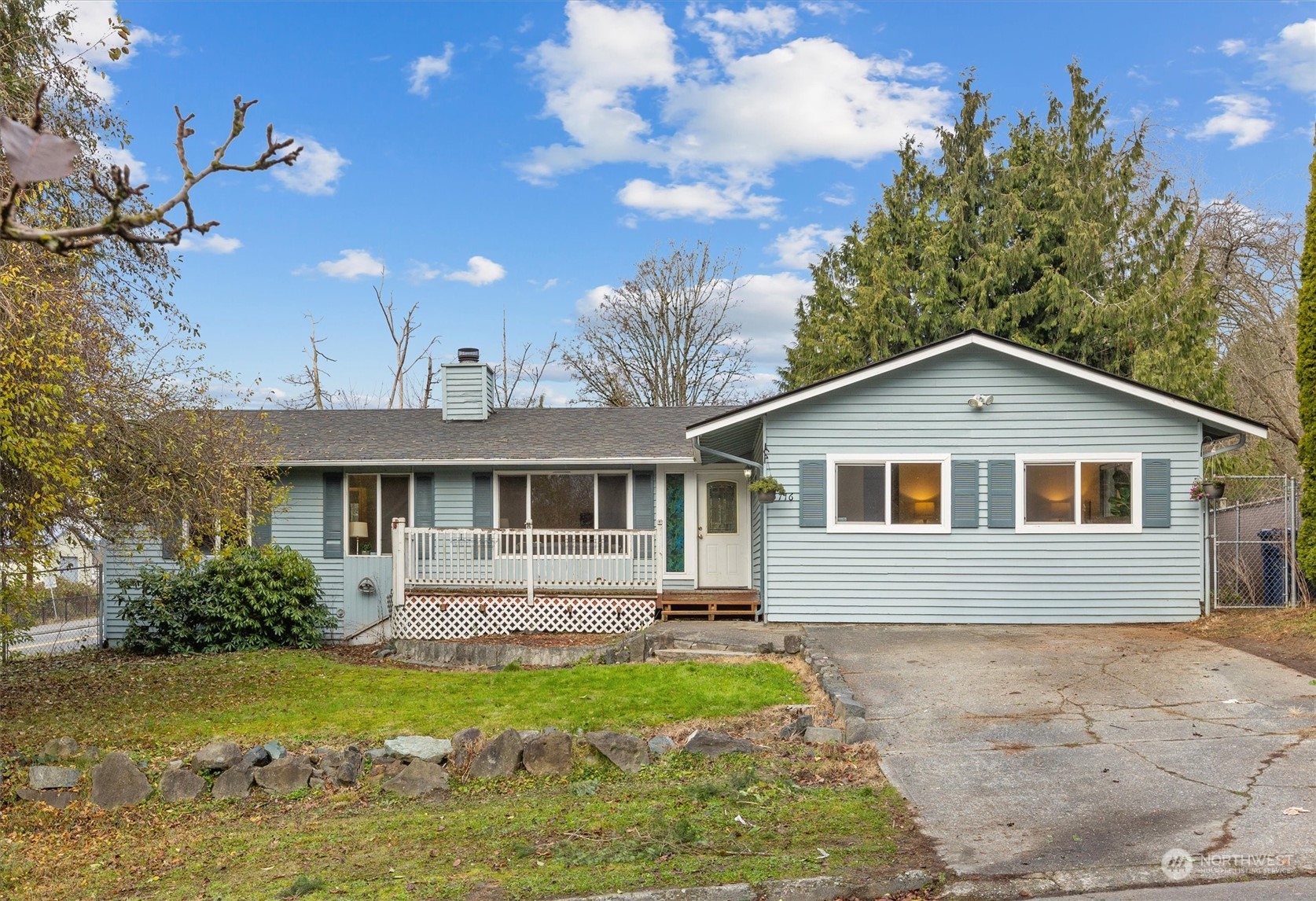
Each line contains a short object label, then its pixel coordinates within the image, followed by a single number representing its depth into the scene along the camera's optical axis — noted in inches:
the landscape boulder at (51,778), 285.9
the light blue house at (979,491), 520.7
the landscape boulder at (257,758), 291.1
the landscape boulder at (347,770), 285.3
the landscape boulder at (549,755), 279.3
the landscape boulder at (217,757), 291.0
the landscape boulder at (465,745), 288.5
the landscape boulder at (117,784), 280.7
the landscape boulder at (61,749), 302.3
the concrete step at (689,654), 455.5
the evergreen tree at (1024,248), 820.6
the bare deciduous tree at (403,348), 1295.5
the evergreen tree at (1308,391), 479.2
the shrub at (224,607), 609.6
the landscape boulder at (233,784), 284.8
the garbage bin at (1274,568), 530.9
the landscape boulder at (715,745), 277.7
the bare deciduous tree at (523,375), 1325.0
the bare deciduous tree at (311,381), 1299.2
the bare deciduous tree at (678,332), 1183.6
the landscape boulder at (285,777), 285.1
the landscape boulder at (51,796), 281.9
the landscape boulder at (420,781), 272.5
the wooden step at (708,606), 556.1
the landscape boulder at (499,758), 281.1
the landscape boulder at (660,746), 283.8
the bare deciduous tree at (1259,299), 748.0
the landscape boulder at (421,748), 288.5
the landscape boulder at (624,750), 275.7
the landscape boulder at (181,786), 283.3
